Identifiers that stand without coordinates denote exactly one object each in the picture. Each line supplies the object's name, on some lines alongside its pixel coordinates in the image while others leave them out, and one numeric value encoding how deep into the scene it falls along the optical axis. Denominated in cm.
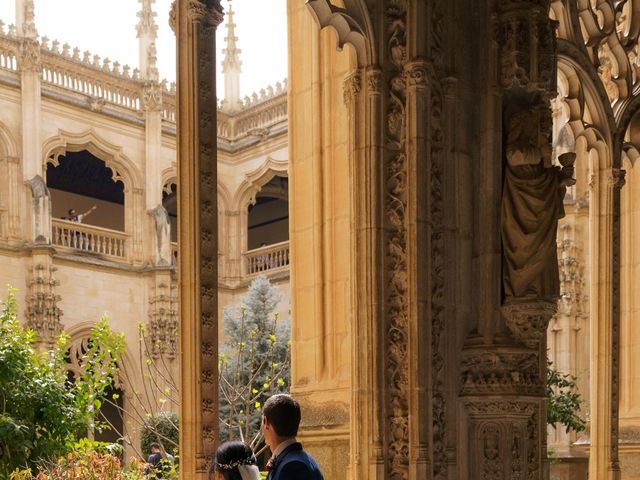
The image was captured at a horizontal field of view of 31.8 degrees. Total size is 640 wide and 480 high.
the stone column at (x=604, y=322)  731
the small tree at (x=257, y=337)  1553
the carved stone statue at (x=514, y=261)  527
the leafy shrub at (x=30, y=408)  718
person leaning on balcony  2220
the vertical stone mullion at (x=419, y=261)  499
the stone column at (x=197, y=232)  417
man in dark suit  293
